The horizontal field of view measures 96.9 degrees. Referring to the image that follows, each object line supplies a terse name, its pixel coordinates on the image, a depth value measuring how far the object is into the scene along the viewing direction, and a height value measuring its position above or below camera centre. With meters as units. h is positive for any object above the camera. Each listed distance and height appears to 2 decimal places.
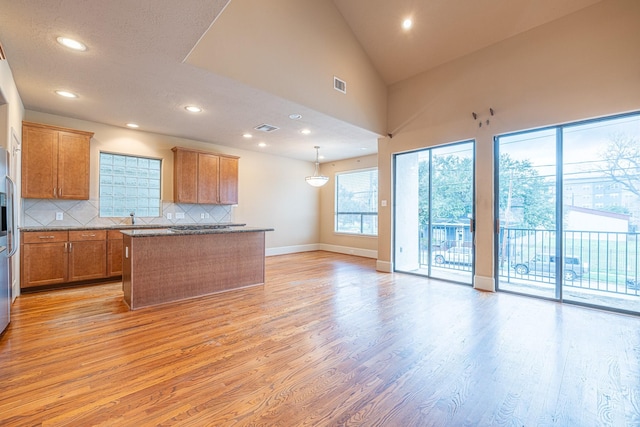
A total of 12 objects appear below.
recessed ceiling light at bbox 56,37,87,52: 2.61 +1.60
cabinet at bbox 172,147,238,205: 5.69 +0.75
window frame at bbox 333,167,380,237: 7.50 +0.02
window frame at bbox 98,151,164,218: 5.05 +0.31
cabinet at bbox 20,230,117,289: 3.99 -0.68
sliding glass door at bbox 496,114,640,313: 3.50 +0.04
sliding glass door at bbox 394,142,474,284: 4.85 +0.04
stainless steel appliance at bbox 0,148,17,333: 2.63 -0.21
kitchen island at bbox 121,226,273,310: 3.46 -0.69
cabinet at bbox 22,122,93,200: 4.12 +0.77
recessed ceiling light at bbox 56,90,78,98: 3.71 +1.59
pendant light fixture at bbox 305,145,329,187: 6.24 +0.74
